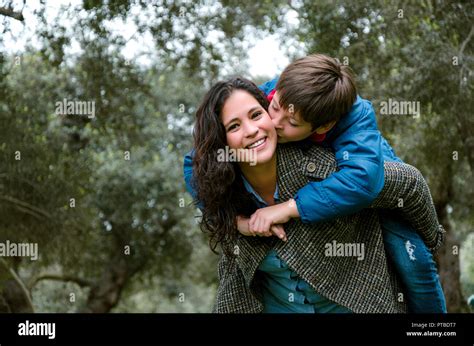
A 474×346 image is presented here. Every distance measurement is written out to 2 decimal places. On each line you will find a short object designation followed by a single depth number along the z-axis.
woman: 2.73
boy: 2.62
